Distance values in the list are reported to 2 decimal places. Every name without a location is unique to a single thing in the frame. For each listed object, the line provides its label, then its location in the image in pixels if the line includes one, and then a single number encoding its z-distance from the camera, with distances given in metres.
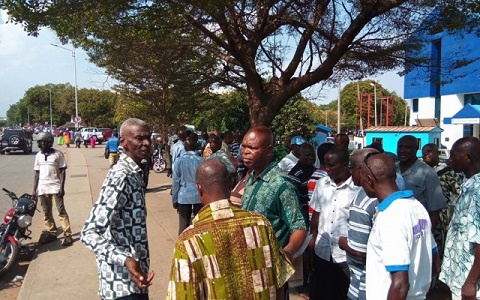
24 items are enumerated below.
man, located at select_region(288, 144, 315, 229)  5.32
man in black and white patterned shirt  2.43
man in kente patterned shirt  1.81
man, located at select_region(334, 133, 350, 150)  7.48
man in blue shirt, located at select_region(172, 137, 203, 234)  6.13
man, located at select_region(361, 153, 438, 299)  2.17
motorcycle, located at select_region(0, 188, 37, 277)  5.69
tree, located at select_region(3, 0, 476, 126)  6.45
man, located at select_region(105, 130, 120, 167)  13.03
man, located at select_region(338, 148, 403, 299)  3.00
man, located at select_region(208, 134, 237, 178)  7.89
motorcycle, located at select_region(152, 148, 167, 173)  17.24
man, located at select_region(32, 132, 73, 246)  6.75
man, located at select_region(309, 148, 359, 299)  3.62
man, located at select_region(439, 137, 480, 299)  2.64
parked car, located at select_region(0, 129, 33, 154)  27.94
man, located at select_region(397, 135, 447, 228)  4.29
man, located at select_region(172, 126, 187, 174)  8.60
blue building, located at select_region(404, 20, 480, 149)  27.58
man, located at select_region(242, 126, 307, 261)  2.59
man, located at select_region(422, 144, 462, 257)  4.77
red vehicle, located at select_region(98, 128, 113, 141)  42.69
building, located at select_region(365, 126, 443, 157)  27.22
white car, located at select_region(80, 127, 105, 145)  41.31
